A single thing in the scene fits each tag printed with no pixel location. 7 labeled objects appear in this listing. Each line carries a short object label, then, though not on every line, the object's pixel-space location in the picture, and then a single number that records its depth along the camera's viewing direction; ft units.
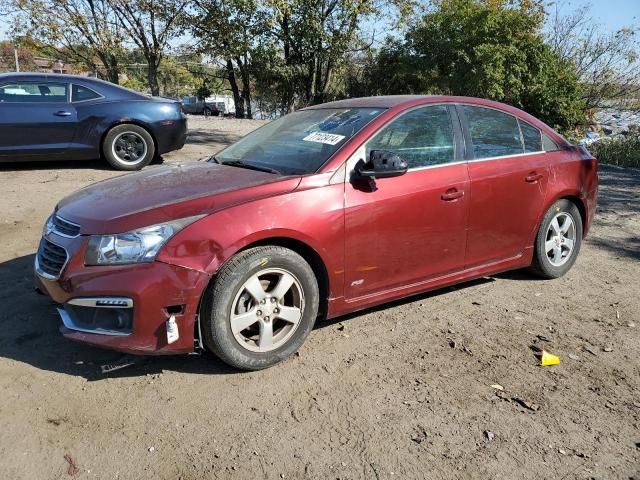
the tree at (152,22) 65.26
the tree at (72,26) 64.13
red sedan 10.06
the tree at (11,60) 108.55
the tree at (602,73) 64.44
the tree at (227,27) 63.31
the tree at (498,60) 63.46
